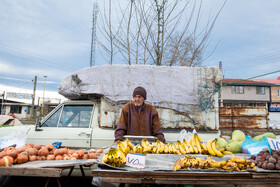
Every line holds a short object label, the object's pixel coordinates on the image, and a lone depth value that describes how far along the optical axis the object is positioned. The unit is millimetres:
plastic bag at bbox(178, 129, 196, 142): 3392
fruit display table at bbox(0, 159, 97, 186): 2260
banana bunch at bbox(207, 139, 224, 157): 2473
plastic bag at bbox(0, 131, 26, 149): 3520
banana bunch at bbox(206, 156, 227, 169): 2096
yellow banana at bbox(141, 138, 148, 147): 2718
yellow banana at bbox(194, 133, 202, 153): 2584
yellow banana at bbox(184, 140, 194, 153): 2555
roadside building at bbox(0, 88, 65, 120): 39281
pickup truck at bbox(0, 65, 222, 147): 4473
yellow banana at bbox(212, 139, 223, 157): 2446
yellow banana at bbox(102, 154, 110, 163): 2092
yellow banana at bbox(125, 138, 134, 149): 2768
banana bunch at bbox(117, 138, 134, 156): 2518
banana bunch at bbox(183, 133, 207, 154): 2559
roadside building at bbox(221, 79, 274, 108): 32969
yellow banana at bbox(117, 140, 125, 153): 2521
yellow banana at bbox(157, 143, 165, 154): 2551
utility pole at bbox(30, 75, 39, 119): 30867
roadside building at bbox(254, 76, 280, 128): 20239
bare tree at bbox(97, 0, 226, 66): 7016
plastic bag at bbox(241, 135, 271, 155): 2627
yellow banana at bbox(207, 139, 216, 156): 2504
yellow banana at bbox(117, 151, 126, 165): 2153
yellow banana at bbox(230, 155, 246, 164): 2115
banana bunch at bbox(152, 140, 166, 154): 2559
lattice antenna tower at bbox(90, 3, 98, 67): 20878
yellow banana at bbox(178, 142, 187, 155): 2555
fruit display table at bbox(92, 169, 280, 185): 1913
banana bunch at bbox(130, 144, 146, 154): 2529
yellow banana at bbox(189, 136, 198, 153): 2547
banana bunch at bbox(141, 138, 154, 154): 2562
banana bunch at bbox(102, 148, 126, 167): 2098
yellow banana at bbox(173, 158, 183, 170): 2030
